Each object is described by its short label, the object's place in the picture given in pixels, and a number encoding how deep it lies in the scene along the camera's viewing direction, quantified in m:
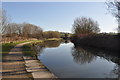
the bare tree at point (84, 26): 23.19
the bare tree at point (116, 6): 9.27
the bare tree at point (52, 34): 45.33
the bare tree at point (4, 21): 15.47
